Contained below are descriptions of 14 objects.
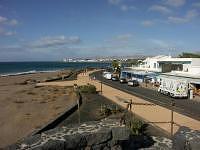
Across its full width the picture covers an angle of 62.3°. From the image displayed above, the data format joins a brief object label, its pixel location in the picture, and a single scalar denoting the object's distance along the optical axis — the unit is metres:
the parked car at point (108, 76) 40.84
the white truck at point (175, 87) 21.32
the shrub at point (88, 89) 23.27
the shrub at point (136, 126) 9.20
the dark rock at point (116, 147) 5.07
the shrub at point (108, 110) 14.34
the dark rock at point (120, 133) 5.01
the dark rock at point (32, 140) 4.71
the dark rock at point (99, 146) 4.91
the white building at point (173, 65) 25.86
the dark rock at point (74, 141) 4.74
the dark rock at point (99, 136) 4.87
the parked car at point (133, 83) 31.18
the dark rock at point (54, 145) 4.60
